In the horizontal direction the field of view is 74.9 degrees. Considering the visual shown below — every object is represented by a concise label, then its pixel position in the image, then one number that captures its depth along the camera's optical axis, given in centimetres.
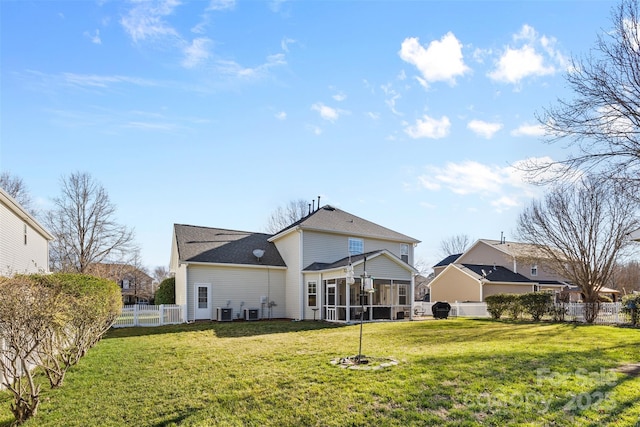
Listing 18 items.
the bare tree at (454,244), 6020
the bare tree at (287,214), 4291
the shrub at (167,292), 2561
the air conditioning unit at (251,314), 2117
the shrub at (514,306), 2131
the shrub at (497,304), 2191
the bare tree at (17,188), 3294
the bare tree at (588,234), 2227
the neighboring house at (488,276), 3222
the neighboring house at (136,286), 4522
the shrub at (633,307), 1841
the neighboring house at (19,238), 1402
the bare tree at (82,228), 3256
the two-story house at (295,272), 2036
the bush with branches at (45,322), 639
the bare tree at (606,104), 1069
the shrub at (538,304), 2070
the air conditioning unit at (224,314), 2052
